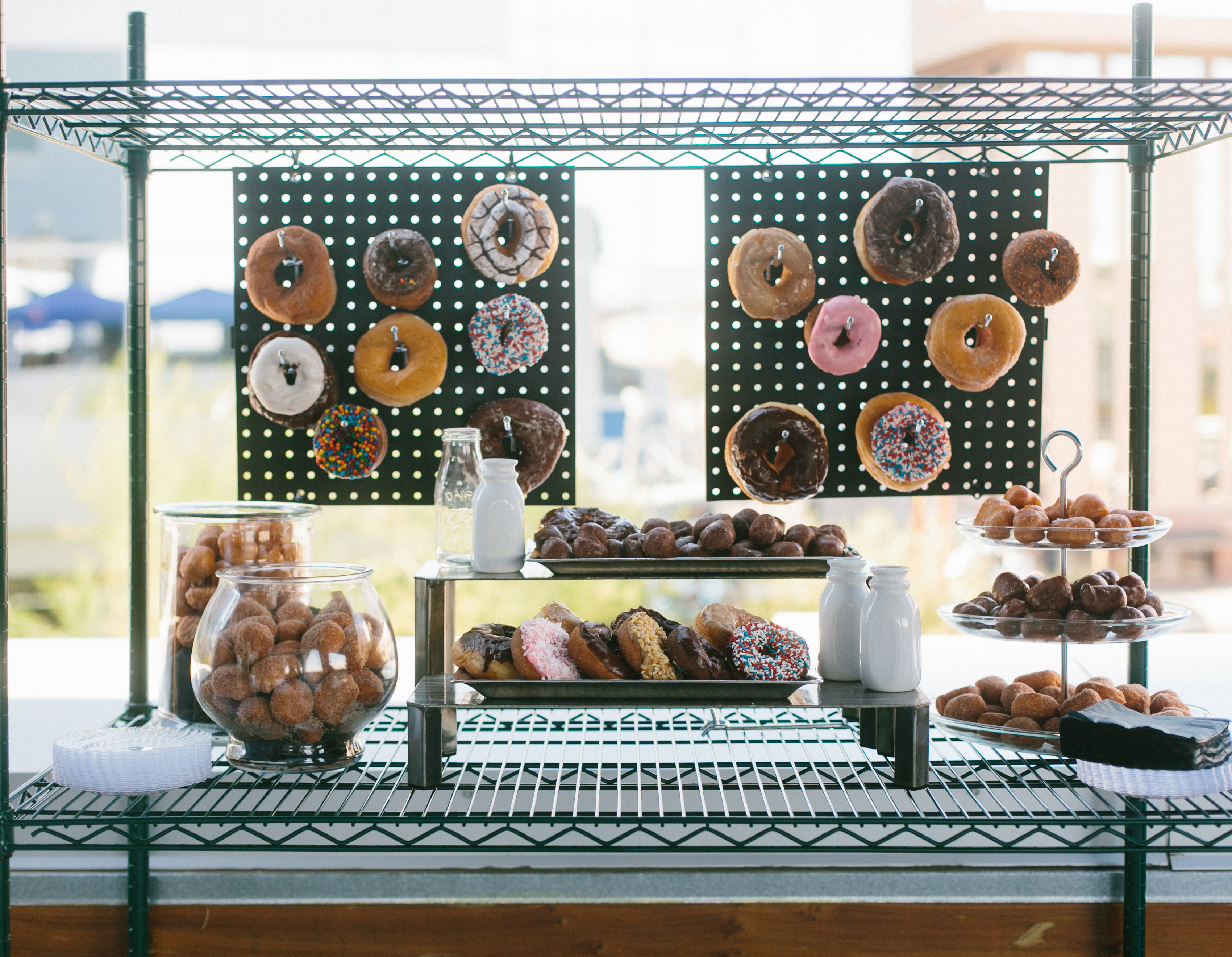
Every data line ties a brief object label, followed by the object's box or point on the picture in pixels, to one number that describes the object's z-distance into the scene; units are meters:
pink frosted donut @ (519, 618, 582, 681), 1.62
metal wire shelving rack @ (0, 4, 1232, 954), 1.48
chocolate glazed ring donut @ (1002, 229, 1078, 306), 2.03
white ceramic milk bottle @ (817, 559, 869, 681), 1.70
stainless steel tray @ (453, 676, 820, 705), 1.58
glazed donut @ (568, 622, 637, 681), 1.62
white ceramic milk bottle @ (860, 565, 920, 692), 1.60
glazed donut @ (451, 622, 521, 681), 1.65
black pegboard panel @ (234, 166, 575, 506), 2.09
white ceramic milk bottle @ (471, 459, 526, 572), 1.70
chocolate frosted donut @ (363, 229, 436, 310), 2.03
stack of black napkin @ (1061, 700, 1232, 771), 1.48
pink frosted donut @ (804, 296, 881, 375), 2.03
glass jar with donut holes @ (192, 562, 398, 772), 1.54
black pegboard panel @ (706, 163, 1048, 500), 2.09
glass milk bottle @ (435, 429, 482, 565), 1.88
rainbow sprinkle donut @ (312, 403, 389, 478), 2.04
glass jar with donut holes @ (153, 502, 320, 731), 1.78
